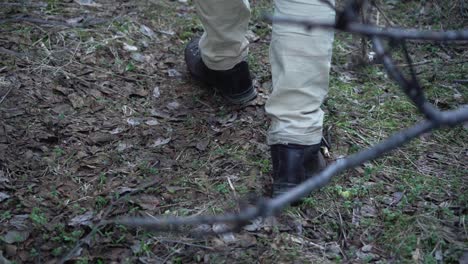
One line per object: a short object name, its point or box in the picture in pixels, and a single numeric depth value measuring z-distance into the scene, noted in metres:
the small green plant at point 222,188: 2.33
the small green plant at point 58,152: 2.51
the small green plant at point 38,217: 2.08
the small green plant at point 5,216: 2.12
